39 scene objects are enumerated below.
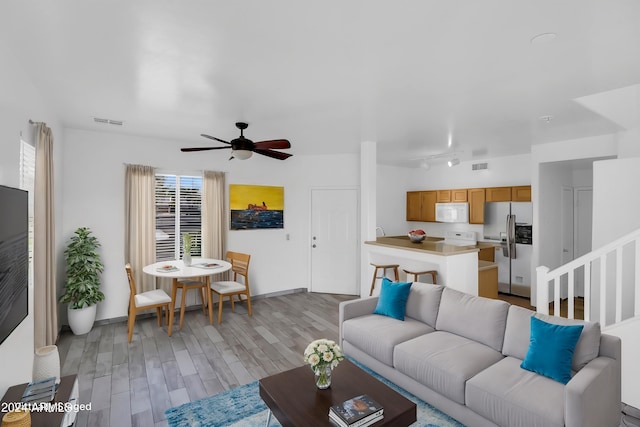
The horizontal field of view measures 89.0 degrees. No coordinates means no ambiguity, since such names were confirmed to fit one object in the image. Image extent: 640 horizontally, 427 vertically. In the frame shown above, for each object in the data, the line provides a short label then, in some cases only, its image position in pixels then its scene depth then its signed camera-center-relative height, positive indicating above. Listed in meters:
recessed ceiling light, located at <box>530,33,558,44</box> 1.95 +1.06
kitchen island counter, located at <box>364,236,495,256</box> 4.13 -0.47
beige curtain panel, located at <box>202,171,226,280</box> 5.09 -0.03
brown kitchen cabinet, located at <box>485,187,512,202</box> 5.80 +0.33
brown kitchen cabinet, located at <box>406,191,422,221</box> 7.34 +0.14
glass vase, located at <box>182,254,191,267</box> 4.50 -0.66
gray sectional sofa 1.92 -1.11
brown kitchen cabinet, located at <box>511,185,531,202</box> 5.52 +0.33
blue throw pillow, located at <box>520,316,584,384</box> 2.14 -0.94
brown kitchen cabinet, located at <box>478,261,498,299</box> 4.86 -1.03
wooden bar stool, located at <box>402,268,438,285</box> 4.27 -0.83
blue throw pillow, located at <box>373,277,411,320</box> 3.36 -0.92
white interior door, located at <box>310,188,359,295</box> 6.07 -0.54
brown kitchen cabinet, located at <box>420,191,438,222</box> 7.04 +0.16
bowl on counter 4.87 -0.36
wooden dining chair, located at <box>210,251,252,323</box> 4.55 -1.07
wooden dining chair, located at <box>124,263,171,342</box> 3.85 -1.08
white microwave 6.41 +0.00
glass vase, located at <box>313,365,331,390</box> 2.07 -1.07
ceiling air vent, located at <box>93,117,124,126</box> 3.78 +1.08
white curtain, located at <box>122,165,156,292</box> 4.50 -0.13
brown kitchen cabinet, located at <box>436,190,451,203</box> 6.76 +0.34
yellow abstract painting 5.43 +0.10
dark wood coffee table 1.85 -1.15
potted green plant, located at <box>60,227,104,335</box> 3.94 -0.87
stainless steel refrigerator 5.55 -0.51
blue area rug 2.36 -1.53
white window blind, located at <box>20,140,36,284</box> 2.61 +0.34
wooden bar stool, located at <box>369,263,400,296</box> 4.77 -0.87
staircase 2.60 -0.83
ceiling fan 3.39 +0.71
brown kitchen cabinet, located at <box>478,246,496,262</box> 5.92 -0.76
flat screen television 1.70 -0.27
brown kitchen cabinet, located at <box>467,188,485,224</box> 6.20 +0.16
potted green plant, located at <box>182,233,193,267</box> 4.49 -0.52
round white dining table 4.03 -0.76
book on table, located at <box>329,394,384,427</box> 1.75 -1.11
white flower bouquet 2.03 -0.90
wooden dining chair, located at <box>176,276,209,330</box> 4.22 -1.02
